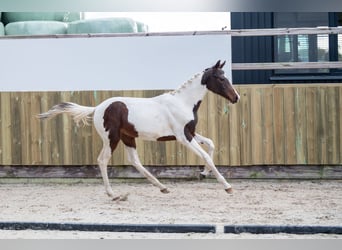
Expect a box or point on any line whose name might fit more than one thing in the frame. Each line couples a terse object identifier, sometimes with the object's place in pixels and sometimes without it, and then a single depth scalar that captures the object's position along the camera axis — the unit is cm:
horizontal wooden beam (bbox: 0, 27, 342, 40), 1201
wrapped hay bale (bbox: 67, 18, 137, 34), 1354
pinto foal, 944
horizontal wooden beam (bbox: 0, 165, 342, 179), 1211
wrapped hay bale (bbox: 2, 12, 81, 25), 1467
